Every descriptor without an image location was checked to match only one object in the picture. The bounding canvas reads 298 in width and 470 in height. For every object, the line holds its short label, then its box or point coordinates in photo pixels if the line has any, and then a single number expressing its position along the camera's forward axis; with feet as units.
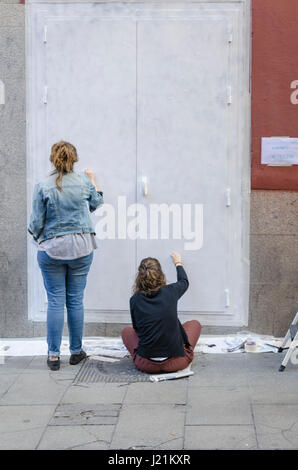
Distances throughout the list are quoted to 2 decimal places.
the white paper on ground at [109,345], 21.25
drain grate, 19.03
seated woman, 18.88
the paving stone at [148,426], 14.73
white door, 21.34
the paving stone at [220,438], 14.43
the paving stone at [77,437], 14.64
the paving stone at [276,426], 14.47
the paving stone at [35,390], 17.47
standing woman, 19.22
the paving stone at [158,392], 17.30
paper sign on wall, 21.26
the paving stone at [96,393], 17.46
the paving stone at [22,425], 14.83
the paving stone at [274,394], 16.90
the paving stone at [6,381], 18.22
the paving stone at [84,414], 15.96
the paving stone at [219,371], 18.49
